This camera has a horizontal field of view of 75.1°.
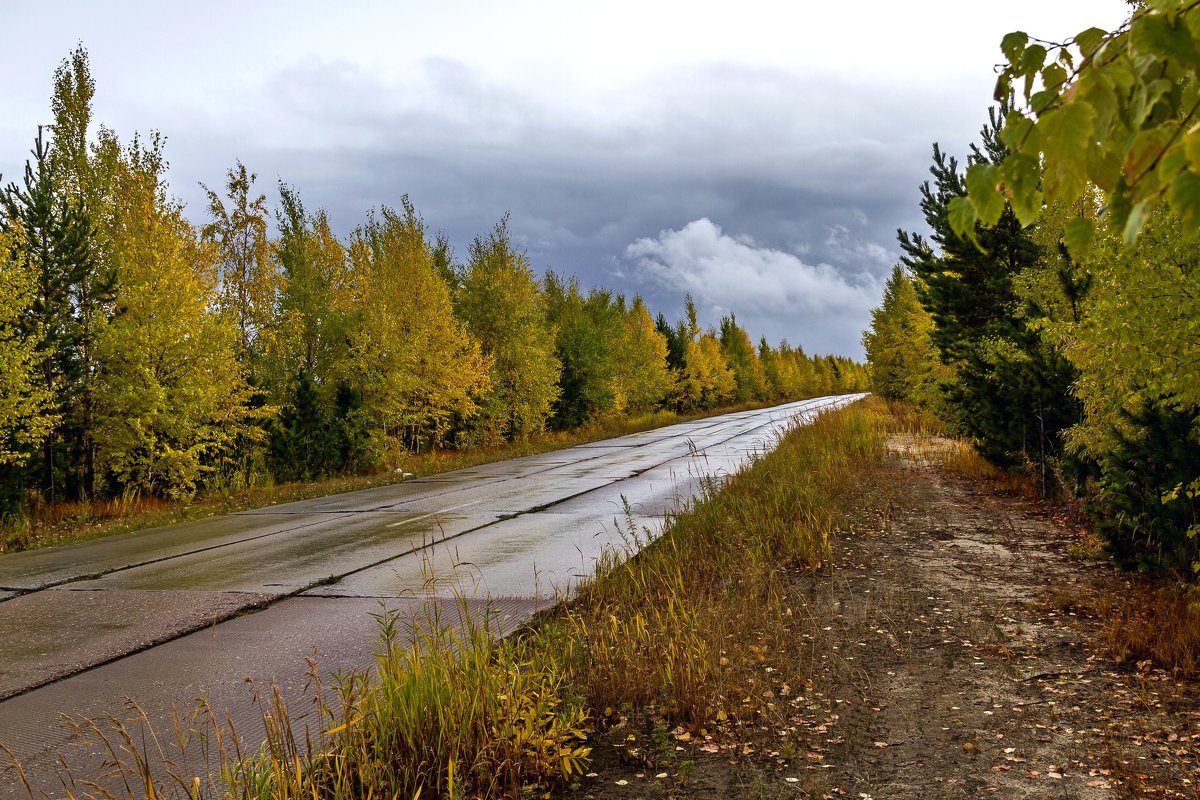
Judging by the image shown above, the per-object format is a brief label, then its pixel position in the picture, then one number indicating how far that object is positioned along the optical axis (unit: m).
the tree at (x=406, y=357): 24.92
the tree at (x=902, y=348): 25.69
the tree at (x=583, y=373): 41.31
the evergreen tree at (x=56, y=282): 16.03
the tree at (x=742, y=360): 83.56
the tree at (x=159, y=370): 16.11
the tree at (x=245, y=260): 28.65
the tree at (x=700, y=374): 64.38
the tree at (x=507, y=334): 32.91
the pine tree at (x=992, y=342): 11.91
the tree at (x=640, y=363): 50.91
